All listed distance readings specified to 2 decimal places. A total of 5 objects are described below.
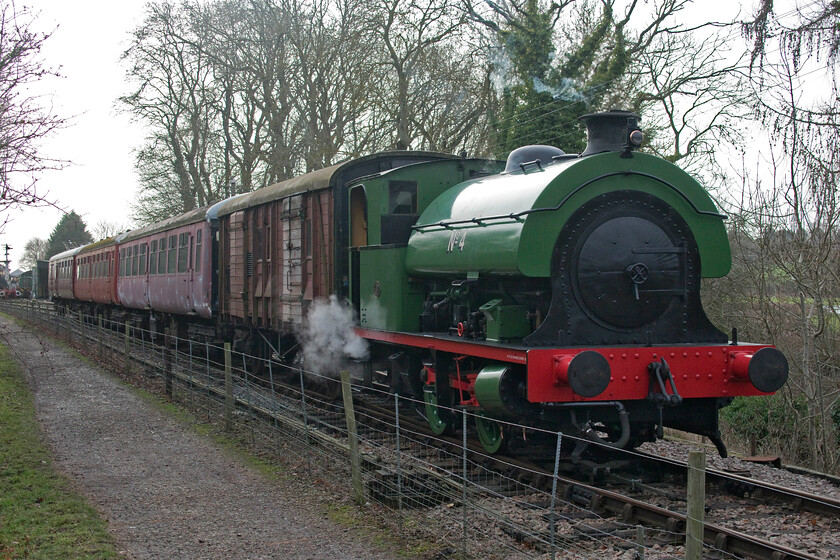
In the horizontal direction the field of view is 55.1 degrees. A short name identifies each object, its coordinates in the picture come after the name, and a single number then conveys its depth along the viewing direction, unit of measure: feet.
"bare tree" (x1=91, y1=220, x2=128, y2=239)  245.90
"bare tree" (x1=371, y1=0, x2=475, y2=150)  81.76
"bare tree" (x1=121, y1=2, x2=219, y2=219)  97.66
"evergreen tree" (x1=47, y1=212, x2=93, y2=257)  281.33
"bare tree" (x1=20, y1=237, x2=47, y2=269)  312.09
